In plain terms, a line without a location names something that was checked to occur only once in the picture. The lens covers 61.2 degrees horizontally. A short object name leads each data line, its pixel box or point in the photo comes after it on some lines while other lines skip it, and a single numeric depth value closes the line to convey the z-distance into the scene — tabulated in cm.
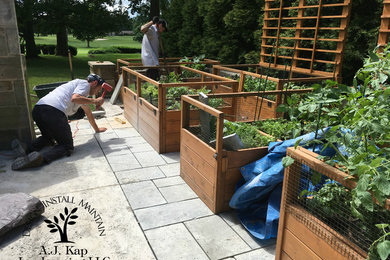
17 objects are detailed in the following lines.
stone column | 447
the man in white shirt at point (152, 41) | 657
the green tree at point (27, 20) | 1452
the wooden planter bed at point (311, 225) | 185
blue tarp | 273
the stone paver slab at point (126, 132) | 563
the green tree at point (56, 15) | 1530
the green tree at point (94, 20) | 1572
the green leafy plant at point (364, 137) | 159
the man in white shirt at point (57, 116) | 455
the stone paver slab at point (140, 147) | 493
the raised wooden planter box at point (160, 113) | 465
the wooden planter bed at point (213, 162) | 309
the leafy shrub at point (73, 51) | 2318
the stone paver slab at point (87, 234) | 264
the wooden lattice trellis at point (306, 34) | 556
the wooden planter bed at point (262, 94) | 448
